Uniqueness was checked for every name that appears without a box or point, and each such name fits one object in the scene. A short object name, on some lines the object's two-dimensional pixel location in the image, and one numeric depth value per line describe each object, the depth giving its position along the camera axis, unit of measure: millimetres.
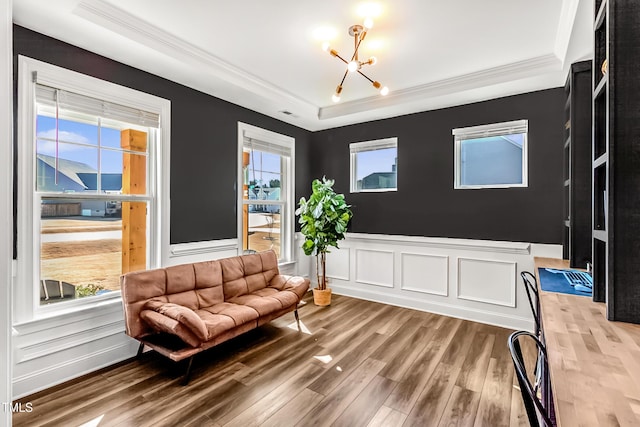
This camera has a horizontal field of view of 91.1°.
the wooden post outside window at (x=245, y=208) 4047
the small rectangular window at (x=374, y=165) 4496
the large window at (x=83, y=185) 2291
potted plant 4176
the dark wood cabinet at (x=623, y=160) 1354
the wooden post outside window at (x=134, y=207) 2926
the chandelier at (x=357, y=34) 2320
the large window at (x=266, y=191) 4094
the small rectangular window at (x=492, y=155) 3619
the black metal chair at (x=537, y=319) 1963
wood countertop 800
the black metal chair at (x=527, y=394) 886
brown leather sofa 2404
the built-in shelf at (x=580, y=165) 2715
